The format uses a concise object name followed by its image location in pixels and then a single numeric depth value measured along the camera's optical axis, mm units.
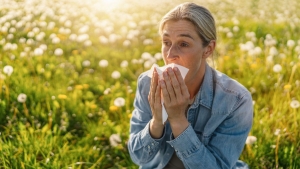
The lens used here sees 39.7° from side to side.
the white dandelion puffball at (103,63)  5011
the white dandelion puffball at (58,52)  5246
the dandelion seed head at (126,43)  5877
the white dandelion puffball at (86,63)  5148
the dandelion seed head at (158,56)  4996
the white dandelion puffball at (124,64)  4921
